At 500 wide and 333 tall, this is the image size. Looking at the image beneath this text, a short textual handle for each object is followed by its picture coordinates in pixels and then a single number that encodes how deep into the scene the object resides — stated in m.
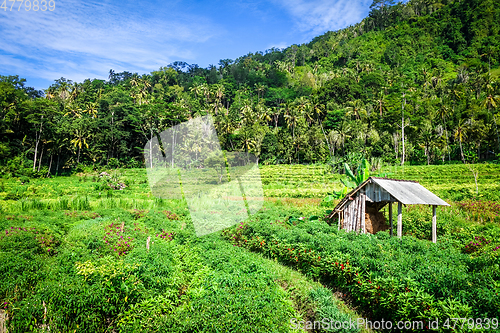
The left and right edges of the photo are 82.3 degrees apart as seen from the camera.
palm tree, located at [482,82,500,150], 45.19
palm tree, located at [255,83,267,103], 84.46
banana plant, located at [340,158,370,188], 12.36
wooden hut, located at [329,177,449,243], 9.08
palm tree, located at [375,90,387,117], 57.50
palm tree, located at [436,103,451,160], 45.96
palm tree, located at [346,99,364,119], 58.03
